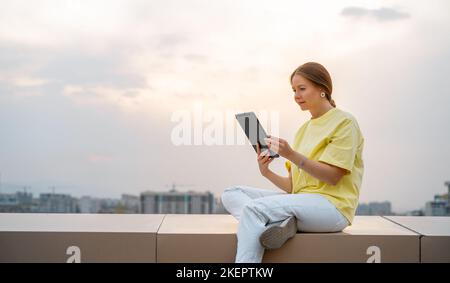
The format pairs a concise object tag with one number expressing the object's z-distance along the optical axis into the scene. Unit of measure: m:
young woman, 1.95
